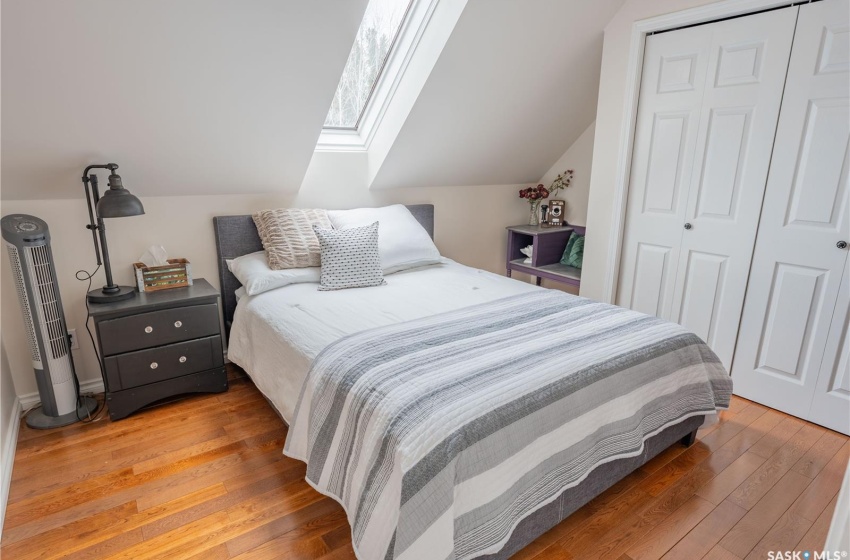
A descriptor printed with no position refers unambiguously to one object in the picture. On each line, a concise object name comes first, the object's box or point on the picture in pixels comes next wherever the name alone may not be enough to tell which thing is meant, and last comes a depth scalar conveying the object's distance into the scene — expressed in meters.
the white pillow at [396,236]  2.90
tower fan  2.09
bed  1.30
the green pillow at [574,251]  3.66
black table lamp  2.10
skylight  2.65
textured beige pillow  2.68
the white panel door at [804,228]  2.16
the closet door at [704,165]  2.38
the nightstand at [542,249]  3.65
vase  4.16
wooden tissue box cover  2.51
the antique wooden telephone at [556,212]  3.96
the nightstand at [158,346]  2.28
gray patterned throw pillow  2.59
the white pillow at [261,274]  2.54
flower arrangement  3.98
